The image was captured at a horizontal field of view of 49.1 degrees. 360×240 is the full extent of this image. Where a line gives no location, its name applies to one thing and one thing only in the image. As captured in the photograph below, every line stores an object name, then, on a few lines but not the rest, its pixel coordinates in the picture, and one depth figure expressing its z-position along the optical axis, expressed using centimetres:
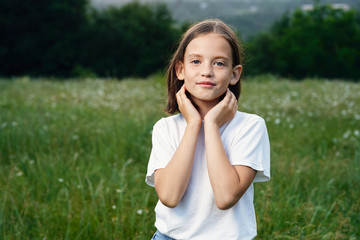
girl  159
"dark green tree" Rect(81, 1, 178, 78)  3484
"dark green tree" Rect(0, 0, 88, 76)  3262
